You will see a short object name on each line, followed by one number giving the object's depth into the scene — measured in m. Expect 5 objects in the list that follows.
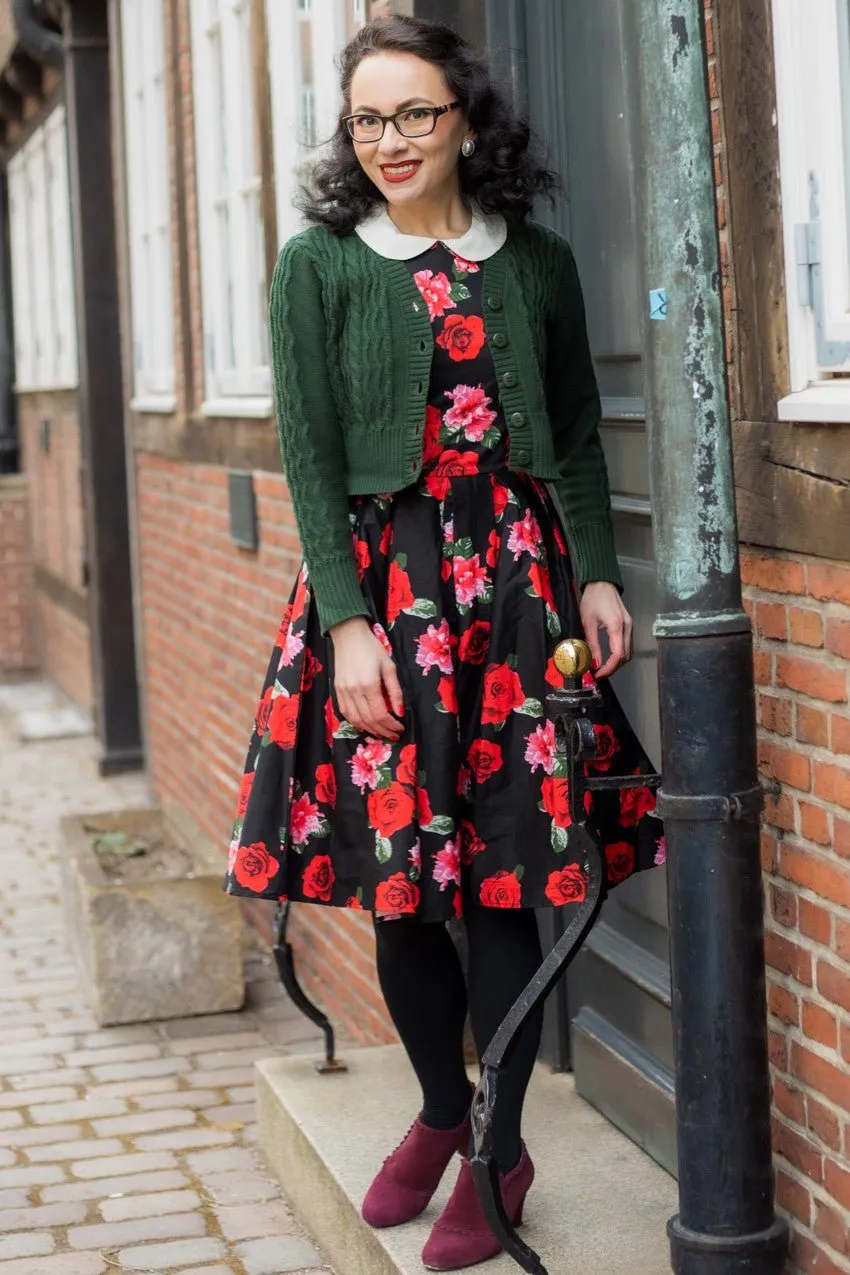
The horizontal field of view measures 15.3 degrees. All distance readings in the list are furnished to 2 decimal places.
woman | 4.73
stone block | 8.43
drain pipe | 4.09
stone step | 5.03
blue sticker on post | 4.13
